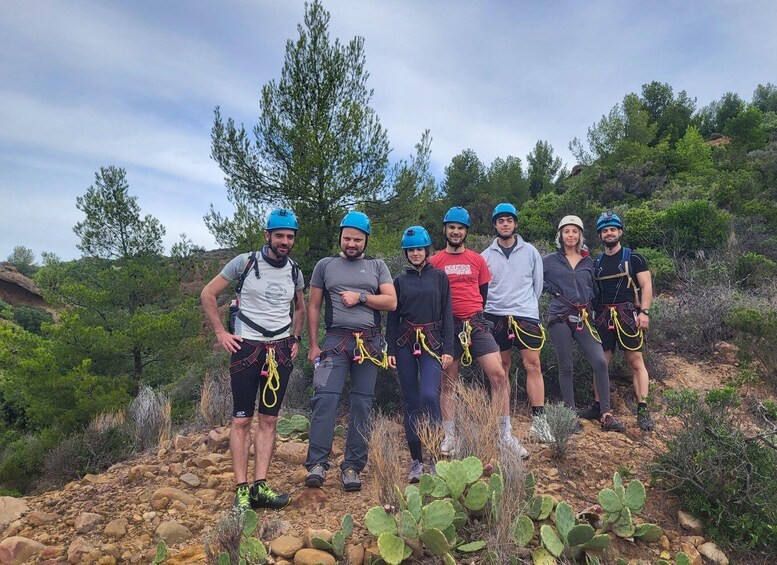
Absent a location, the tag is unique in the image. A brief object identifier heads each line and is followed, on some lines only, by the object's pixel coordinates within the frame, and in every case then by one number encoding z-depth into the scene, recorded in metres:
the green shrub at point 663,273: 8.59
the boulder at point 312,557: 2.38
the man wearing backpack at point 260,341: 3.08
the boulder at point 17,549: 2.75
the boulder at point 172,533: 2.83
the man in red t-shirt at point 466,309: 3.67
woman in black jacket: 3.35
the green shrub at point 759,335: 4.84
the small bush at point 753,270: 7.65
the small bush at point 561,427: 3.42
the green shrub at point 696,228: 9.70
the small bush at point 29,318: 29.38
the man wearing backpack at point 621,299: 4.17
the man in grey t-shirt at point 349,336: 3.25
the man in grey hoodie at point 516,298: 3.92
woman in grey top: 4.09
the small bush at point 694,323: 6.11
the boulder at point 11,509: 3.33
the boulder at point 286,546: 2.47
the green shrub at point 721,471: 2.53
